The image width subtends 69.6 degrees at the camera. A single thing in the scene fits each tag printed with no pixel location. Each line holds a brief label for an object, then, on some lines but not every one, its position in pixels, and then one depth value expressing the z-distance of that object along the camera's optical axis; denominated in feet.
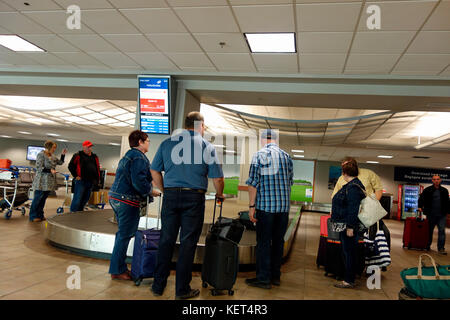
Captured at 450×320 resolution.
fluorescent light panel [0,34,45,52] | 17.93
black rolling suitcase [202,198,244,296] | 9.63
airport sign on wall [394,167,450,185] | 60.75
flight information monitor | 21.12
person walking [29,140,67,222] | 20.48
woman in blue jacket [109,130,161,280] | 10.51
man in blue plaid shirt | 11.09
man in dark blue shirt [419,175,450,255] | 22.66
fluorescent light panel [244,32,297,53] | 14.76
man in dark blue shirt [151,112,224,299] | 9.18
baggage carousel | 13.38
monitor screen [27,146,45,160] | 83.71
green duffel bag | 9.05
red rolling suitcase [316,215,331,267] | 14.49
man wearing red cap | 20.08
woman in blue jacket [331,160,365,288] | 11.43
